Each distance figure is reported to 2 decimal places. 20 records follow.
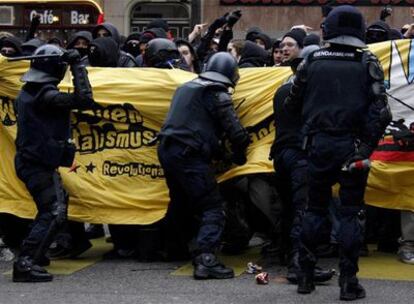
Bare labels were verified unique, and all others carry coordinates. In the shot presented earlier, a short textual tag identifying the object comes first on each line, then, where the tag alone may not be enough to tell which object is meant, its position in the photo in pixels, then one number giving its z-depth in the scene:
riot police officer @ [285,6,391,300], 7.28
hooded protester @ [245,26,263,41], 11.69
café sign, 15.81
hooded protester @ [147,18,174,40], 12.14
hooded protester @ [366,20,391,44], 10.20
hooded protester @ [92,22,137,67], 10.90
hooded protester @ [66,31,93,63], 10.67
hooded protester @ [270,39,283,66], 9.62
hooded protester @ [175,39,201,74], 10.34
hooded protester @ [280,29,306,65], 9.14
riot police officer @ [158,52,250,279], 8.14
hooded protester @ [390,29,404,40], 10.48
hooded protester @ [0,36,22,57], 10.47
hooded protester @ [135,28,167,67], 10.92
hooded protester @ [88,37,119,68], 9.59
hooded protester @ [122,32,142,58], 11.63
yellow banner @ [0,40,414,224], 8.85
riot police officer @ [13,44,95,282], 8.08
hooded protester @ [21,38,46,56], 10.22
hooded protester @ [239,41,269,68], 10.23
